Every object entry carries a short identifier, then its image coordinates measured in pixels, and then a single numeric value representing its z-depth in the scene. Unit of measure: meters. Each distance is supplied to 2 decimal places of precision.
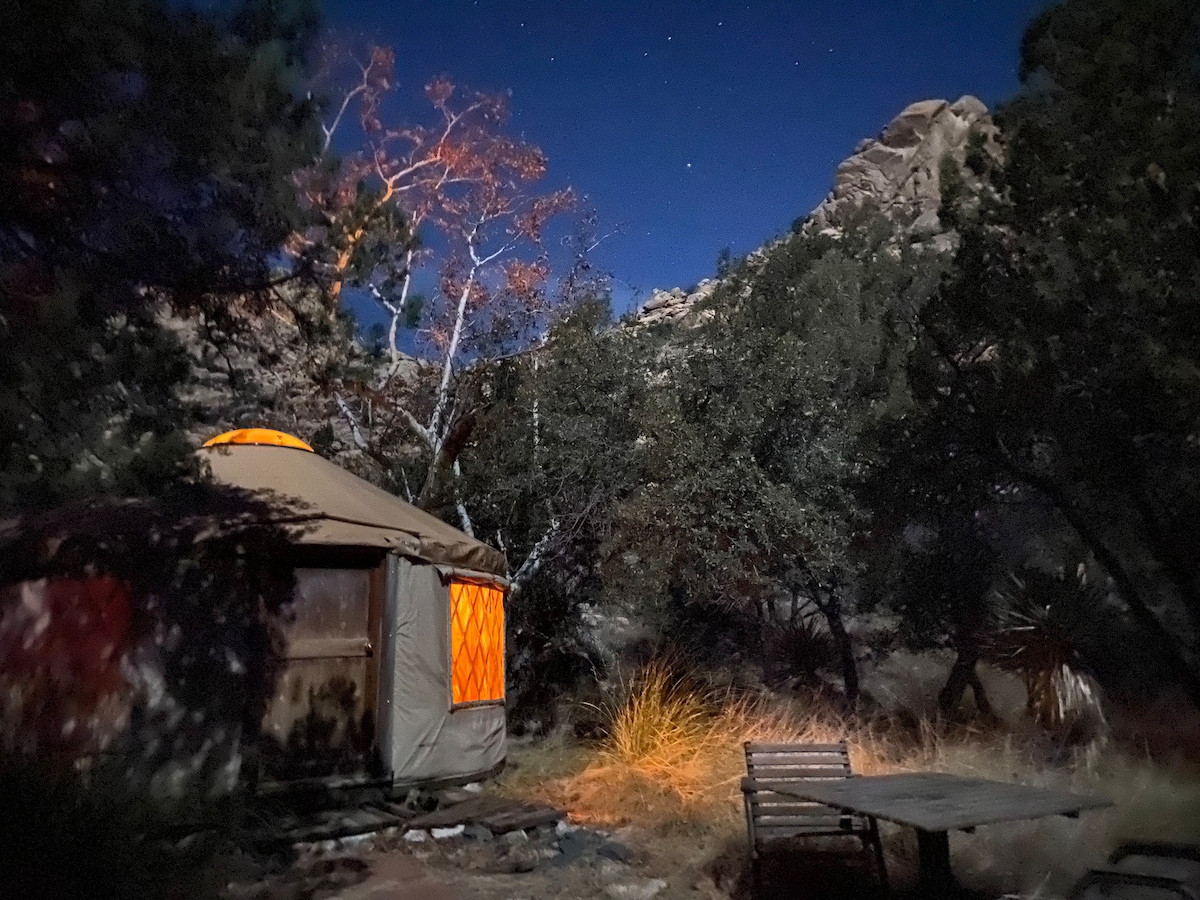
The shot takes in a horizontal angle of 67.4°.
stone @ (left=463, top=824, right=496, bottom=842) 5.29
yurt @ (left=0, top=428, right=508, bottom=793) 5.74
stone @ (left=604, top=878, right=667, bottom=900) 4.29
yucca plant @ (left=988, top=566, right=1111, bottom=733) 7.36
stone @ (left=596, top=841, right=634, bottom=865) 4.90
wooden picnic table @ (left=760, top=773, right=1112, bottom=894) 3.05
